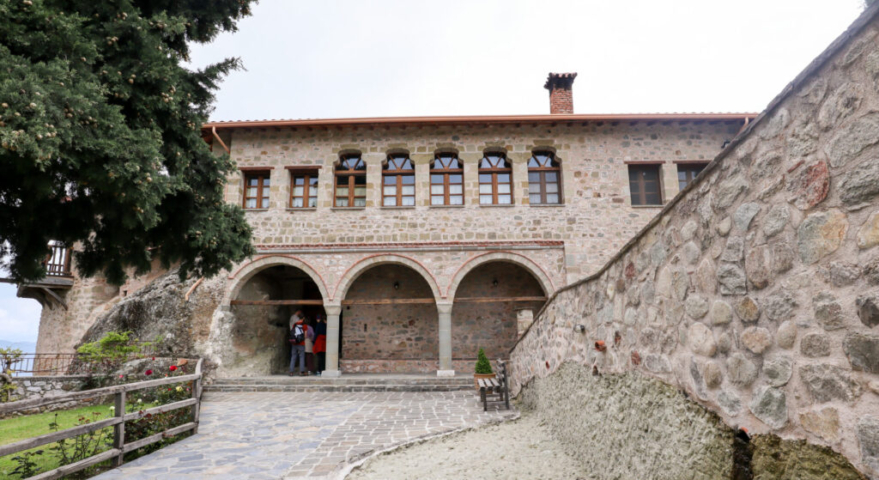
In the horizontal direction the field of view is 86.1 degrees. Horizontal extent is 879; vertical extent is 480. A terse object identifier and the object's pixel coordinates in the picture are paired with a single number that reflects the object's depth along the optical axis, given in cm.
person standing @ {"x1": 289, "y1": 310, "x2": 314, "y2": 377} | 1170
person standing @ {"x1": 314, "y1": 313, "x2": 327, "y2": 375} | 1253
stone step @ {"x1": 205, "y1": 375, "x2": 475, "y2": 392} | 1038
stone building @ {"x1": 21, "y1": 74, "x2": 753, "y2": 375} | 1184
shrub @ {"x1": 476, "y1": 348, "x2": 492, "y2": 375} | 847
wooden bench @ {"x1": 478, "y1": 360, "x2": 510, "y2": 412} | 726
